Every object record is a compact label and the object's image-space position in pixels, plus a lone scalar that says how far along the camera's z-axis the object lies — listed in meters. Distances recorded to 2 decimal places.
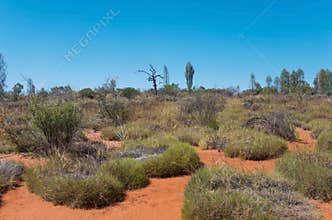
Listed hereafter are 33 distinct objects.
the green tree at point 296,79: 55.35
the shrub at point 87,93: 35.95
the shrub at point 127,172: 6.10
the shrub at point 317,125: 12.20
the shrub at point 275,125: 10.94
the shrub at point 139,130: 11.55
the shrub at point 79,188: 5.25
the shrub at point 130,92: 35.63
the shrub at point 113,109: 14.70
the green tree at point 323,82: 57.07
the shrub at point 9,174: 6.11
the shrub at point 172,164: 6.94
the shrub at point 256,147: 8.32
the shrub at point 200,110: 14.15
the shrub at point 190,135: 10.38
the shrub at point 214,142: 9.40
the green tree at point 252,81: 59.11
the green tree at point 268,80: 66.44
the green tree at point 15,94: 24.85
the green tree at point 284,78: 59.65
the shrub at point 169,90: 40.31
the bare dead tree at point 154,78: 32.26
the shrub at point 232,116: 13.18
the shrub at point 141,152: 7.85
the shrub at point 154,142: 8.78
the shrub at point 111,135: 11.98
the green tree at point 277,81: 63.39
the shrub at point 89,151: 7.50
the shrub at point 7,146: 9.48
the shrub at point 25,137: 8.88
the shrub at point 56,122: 8.17
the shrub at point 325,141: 8.46
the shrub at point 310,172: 5.34
